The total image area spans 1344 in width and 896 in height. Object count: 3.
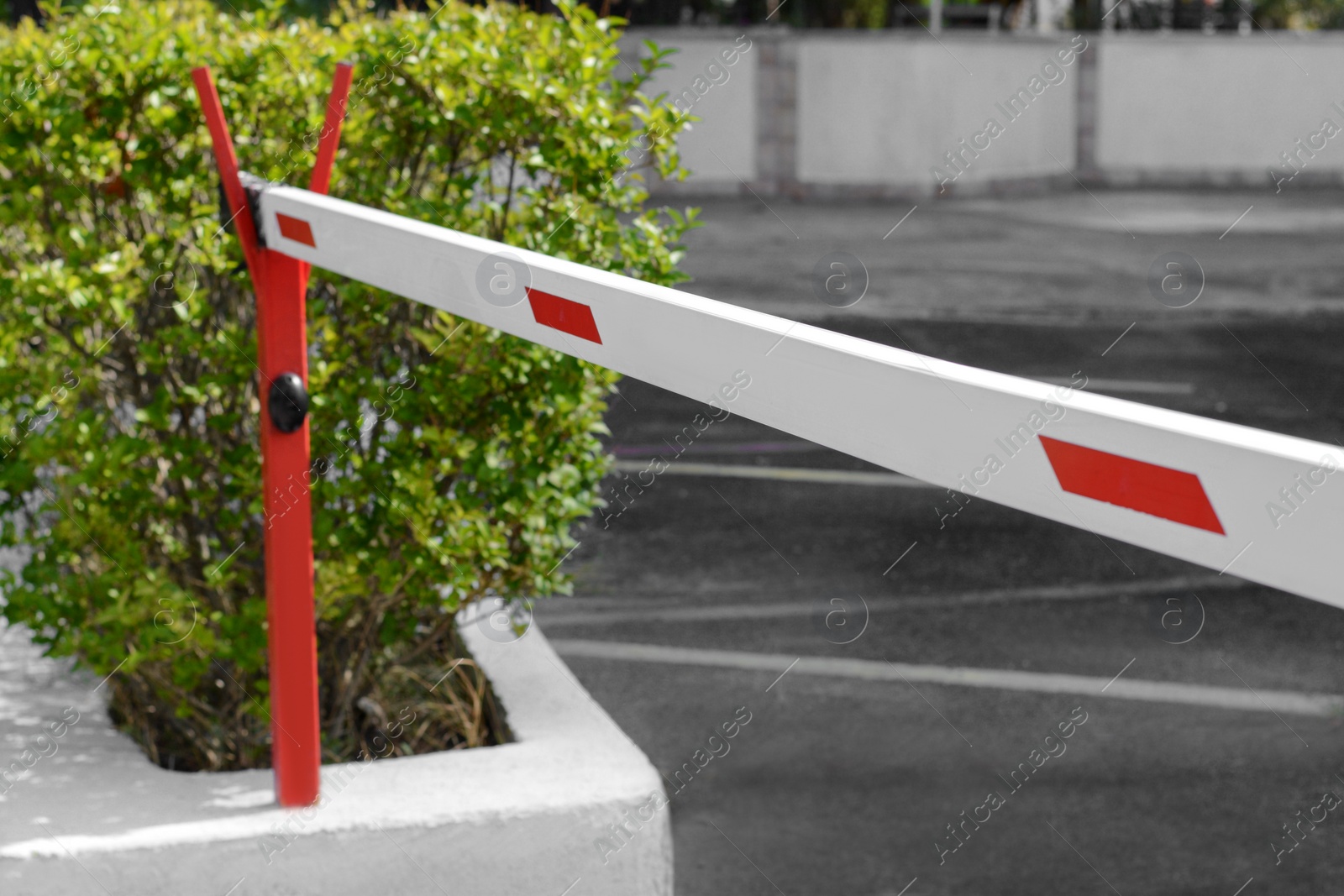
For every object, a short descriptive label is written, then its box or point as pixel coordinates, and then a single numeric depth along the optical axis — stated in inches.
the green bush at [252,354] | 132.3
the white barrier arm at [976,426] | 51.6
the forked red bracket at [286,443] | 117.0
